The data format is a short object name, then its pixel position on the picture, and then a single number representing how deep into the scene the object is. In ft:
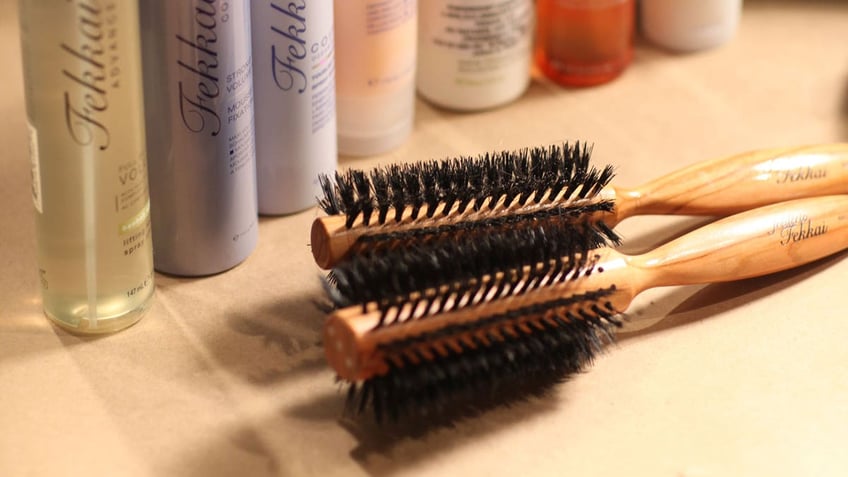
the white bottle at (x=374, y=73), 2.93
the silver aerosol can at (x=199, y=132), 2.35
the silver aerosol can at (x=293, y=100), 2.63
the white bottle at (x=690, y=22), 3.55
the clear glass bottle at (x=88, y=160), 2.11
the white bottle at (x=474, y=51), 3.18
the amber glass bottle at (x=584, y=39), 3.35
